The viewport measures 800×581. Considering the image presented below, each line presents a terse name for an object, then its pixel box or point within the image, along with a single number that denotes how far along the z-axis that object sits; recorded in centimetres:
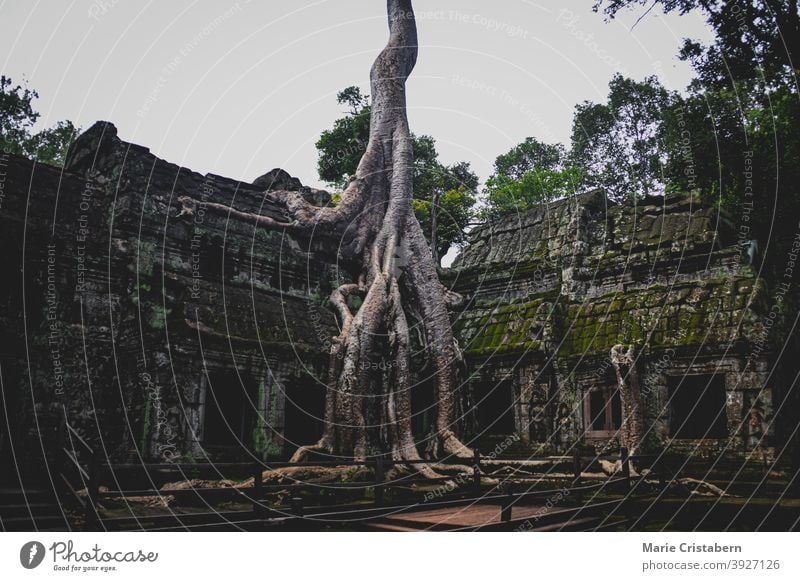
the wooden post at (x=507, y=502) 636
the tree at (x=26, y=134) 1347
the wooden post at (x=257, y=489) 623
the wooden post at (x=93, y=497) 545
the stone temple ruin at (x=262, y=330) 955
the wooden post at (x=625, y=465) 838
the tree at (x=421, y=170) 2917
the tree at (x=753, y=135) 936
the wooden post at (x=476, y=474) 839
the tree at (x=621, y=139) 2470
